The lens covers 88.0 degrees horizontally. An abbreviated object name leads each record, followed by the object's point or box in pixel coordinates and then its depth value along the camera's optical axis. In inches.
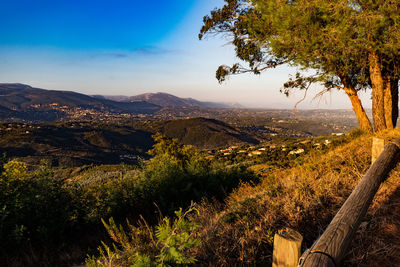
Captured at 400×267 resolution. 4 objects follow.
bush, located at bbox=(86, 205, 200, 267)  79.2
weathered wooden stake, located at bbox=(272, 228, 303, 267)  60.4
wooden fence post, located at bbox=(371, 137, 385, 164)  184.5
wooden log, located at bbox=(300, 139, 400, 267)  61.2
